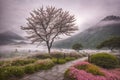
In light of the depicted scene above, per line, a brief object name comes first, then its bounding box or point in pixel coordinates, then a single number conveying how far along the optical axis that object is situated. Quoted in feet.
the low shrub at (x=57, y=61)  17.21
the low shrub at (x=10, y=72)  8.91
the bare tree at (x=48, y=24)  28.26
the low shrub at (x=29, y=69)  11.09
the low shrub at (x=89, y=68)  10.28
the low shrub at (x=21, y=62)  14.10
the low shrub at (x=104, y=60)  16.06
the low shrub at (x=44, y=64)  13.07
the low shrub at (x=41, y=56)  21.54
